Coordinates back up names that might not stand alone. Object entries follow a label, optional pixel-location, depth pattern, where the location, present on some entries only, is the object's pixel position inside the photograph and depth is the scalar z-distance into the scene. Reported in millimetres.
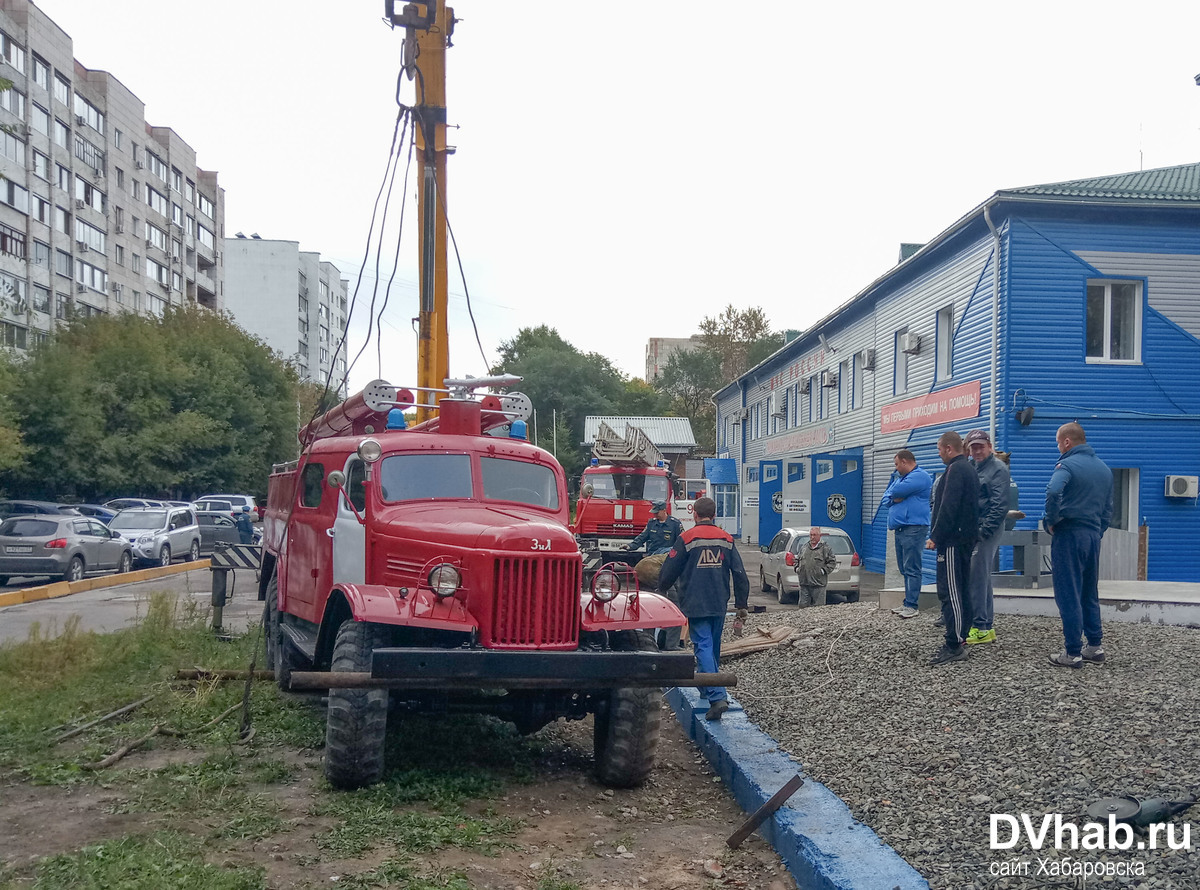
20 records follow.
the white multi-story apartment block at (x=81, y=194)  45594
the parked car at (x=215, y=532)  28900
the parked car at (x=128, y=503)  33250
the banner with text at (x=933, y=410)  19047
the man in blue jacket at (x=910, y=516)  10328
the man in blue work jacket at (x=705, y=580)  7797
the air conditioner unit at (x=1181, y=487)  17594
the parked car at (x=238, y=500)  37438
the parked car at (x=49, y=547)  19328
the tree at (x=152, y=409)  33000
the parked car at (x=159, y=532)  24547
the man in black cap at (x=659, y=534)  14141
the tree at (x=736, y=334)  70062
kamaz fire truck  23375
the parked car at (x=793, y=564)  16875
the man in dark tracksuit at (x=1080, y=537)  7176
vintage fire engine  5887
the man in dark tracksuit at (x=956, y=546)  7570
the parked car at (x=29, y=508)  26217
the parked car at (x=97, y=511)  28641
